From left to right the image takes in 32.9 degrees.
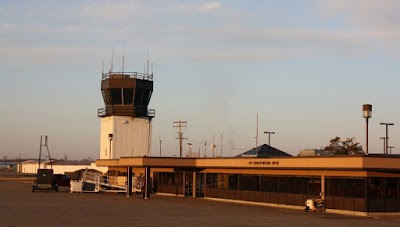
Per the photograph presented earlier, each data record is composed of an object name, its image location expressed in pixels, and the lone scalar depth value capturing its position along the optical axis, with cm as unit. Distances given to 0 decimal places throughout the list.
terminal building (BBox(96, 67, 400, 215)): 4225
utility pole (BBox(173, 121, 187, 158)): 9106
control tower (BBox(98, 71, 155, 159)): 8356
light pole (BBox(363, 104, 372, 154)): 4225
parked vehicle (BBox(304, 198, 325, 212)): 4459
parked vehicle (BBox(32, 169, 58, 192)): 7100
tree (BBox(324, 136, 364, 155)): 8688
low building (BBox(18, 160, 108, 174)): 12800
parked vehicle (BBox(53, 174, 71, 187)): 8875
